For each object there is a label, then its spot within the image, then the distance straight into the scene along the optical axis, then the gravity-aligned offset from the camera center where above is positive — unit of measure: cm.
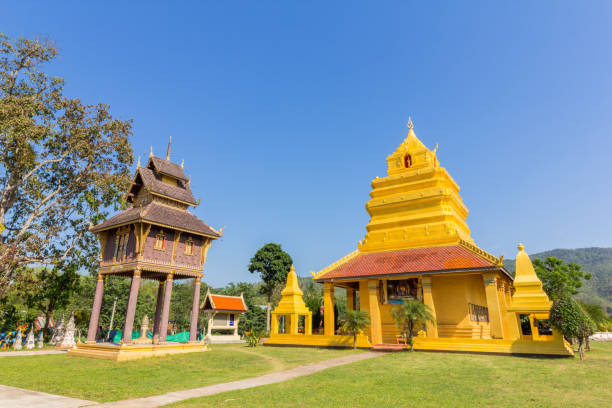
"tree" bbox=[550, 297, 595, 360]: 1391 -6
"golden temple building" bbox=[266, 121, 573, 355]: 1722 +237
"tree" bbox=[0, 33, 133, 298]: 2466 +1102
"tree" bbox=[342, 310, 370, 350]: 1956 -17
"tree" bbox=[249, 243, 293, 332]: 4769 +676
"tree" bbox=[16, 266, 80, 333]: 2767 +226
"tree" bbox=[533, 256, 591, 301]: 3681 +438
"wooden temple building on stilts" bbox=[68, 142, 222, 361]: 1891 +405
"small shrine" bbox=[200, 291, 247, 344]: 3834 +45
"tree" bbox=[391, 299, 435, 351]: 1758 +13
